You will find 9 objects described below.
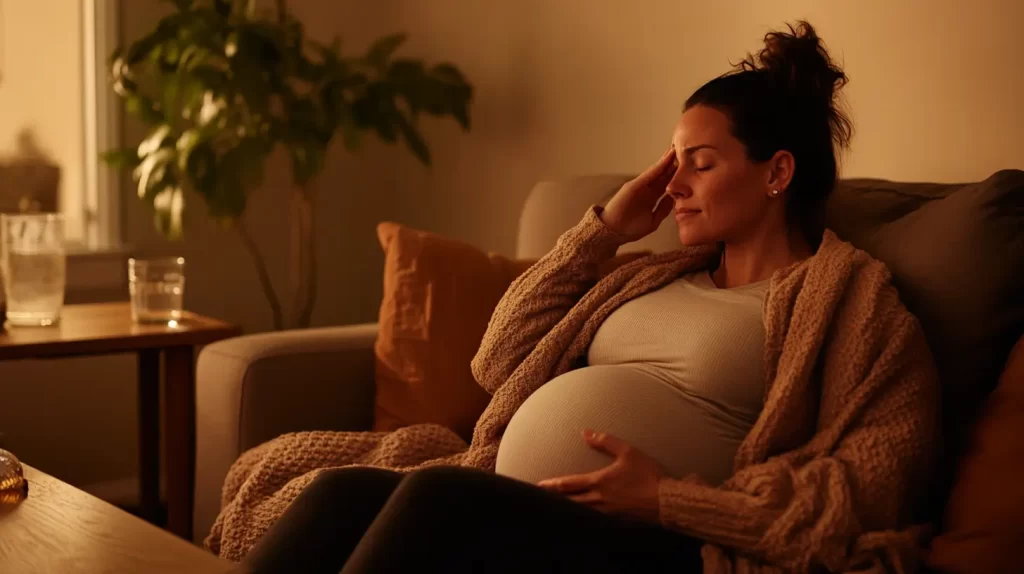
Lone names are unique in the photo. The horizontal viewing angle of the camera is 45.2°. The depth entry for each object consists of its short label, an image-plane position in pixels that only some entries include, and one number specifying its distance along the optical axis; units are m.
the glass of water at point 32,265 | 2.23
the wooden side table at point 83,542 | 1.17
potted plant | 2.75
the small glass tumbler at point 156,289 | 2.28
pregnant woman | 1.32
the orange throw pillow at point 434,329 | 2.03
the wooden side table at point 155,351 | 2.13
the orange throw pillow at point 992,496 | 1.33
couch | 1.78
